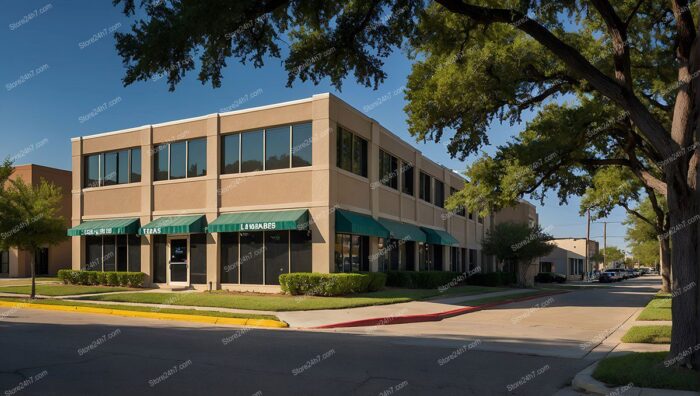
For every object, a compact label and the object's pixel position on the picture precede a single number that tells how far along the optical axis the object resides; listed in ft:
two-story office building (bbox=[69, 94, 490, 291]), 77.00
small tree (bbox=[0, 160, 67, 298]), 70.54
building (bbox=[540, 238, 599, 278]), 273.95
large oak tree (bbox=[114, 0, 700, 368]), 27.07
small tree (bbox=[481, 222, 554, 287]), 131.03
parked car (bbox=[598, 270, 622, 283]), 224.33
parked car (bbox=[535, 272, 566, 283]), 189.16
